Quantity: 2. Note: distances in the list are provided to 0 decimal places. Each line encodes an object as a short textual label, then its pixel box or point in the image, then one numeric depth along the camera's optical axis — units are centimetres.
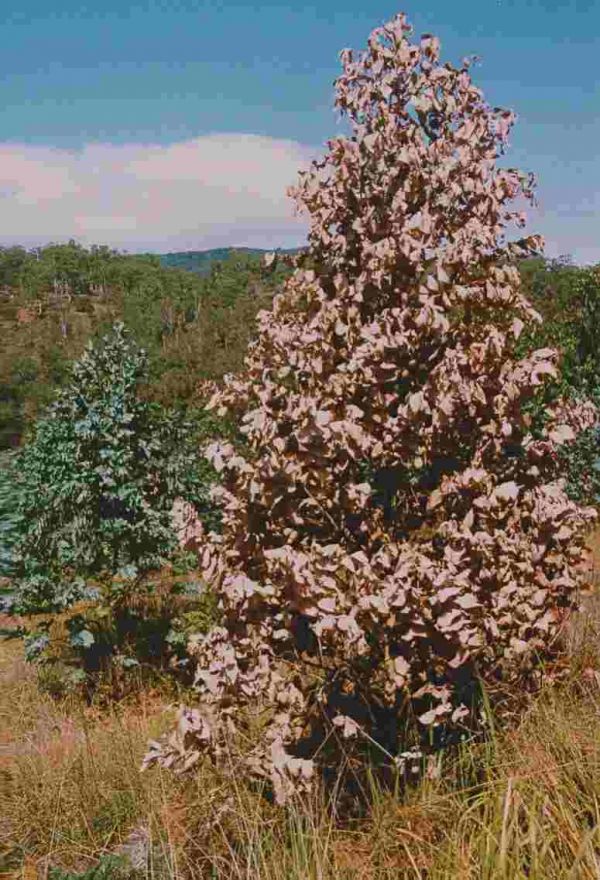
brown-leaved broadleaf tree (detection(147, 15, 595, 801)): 374
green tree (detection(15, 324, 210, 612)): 921
